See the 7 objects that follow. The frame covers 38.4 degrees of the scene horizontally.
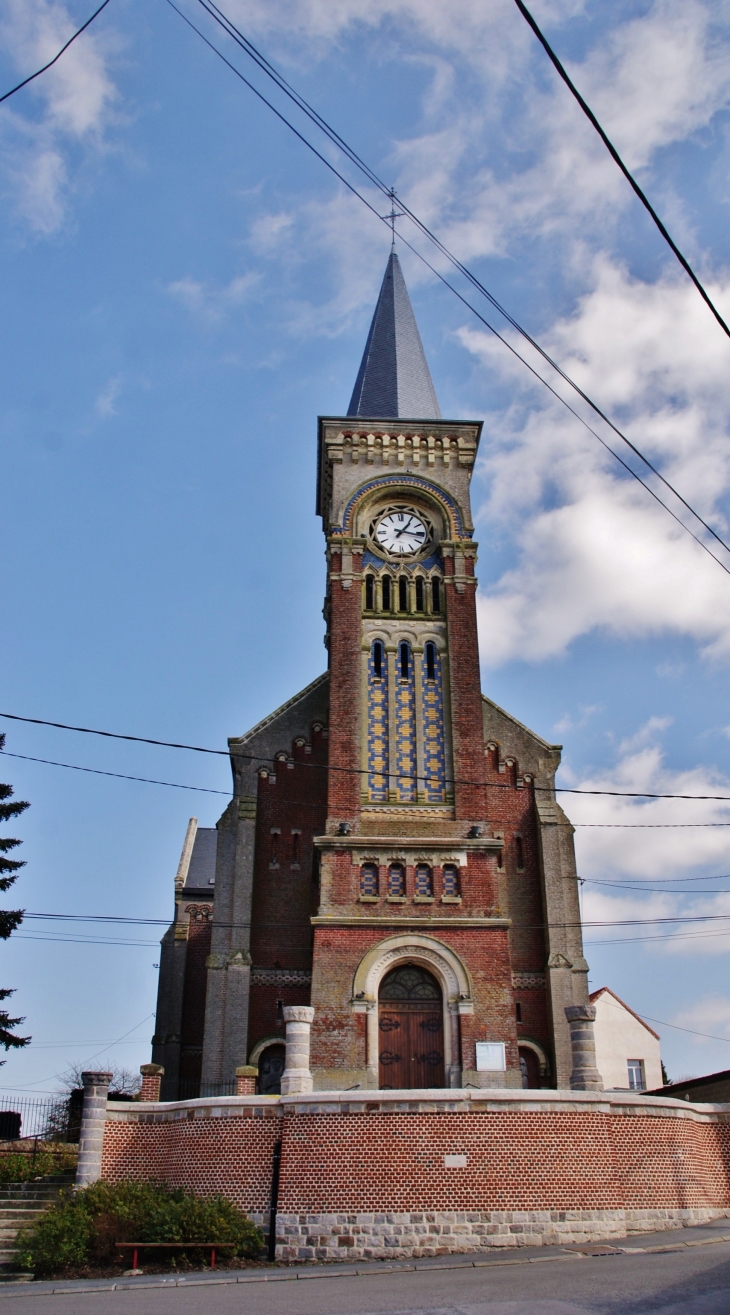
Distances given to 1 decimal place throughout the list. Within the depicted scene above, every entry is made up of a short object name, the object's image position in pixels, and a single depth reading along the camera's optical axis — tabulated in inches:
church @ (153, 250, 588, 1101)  1071.6
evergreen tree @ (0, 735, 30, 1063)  976.9
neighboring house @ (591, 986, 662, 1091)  1994.3
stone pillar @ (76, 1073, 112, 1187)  783.7
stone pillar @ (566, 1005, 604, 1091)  802.8
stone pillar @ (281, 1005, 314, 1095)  794.2
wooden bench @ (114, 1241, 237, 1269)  671.1
